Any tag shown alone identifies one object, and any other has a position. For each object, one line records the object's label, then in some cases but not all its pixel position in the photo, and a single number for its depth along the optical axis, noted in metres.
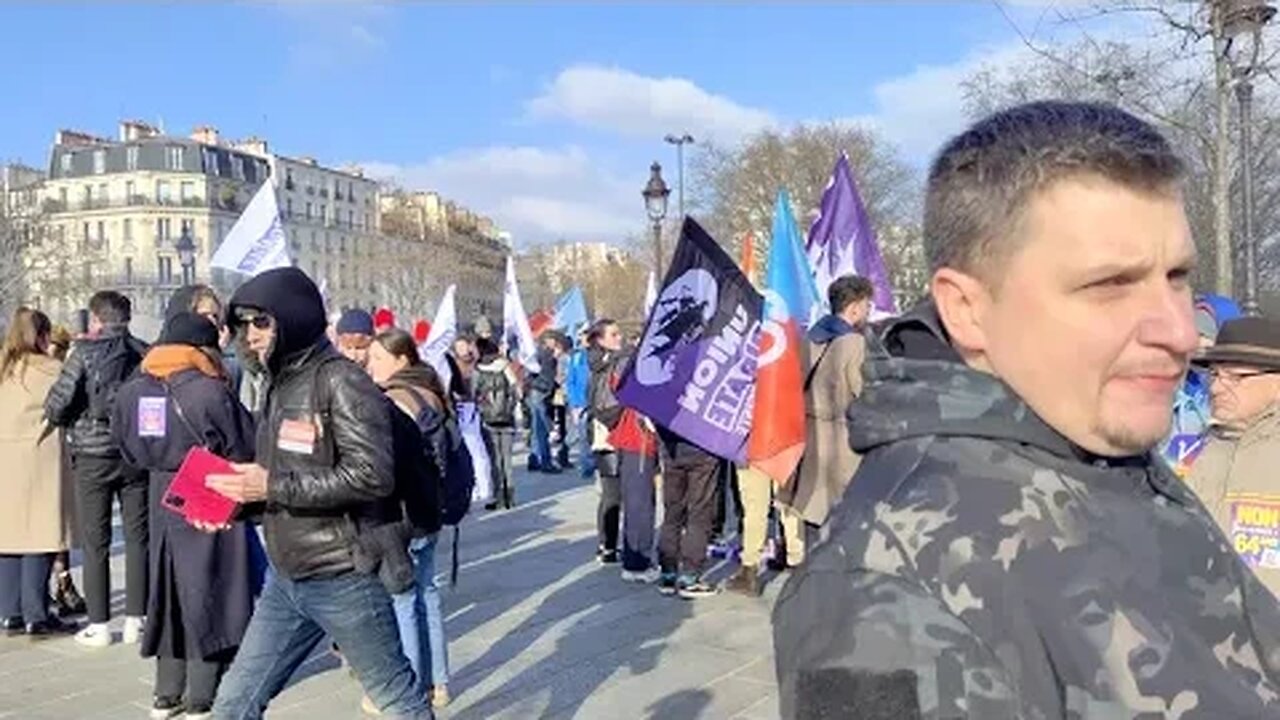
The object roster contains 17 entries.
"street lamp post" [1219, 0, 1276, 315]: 8.83
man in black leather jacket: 3.94
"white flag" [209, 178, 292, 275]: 9.80
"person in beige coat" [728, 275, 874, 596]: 5.82
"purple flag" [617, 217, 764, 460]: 5.78
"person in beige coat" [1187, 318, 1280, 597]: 3.25
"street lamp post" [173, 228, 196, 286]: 25.16
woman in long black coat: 5.59
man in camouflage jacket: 1.13
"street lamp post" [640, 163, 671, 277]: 18.61
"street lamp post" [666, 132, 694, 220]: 36.06
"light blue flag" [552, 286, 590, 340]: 19.64
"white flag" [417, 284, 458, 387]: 11.84
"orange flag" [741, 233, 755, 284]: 7.15
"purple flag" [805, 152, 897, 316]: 8.02
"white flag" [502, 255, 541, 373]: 16.33
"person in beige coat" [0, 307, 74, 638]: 7.25
